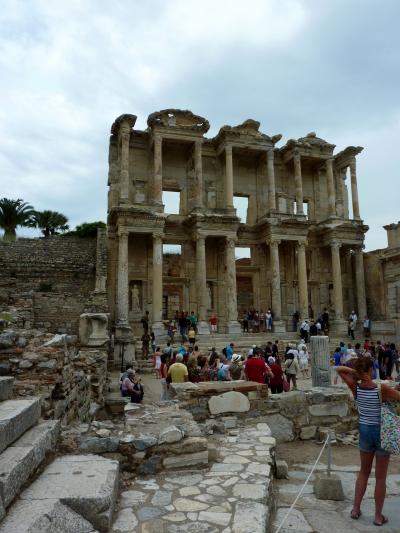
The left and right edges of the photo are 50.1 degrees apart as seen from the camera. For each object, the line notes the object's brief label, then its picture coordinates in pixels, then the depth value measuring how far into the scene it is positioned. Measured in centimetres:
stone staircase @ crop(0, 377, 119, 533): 304
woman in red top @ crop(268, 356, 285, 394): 998
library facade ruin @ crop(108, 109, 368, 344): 2434
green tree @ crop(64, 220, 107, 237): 4194
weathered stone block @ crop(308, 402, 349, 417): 741
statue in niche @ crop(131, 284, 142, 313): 2466
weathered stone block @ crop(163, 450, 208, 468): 455
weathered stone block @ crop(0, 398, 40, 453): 373
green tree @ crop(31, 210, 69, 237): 4376
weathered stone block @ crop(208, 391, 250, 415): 676
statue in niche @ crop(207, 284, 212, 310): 2708
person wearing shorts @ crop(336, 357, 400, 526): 400
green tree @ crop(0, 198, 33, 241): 4128
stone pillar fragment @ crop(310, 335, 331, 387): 1037
